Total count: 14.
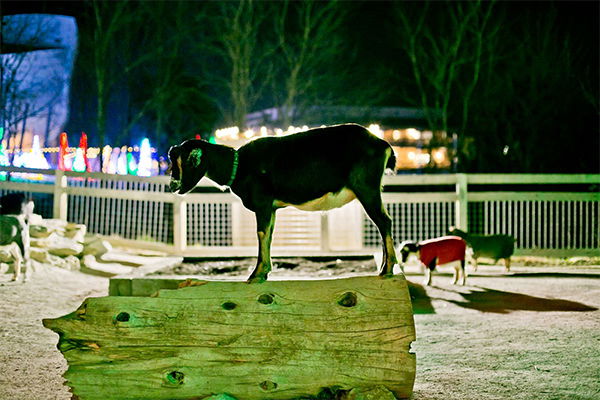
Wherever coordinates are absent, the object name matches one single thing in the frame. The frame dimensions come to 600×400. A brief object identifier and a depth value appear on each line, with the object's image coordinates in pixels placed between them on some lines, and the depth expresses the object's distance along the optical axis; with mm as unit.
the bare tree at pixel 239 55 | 21812
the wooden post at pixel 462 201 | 11109
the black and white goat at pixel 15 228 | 7785
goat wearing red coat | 8602
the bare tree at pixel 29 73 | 17266
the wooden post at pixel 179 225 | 11266
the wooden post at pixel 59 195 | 11703
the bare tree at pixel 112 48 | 20281
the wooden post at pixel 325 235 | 10930
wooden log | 3549
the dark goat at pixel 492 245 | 10008
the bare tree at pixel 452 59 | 22062
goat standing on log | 3762
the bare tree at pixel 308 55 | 22531
